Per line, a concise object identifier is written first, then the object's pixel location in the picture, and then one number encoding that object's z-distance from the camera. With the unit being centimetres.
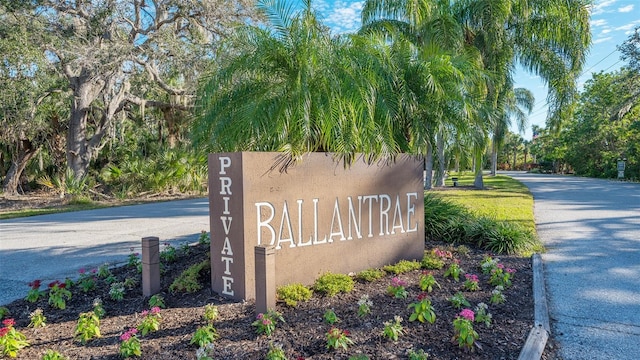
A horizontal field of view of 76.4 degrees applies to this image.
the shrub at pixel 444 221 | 680
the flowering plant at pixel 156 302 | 370
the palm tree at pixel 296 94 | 435
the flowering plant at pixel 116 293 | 409
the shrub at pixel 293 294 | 375
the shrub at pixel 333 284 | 407
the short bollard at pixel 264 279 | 339
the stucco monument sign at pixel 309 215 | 386
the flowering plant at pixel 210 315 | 336
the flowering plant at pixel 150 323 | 312
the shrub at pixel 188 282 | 415
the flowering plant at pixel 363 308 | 347
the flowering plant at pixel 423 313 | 331
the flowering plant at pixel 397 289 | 394
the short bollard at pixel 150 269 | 411
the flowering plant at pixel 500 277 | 445
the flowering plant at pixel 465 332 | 287
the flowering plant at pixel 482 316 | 329
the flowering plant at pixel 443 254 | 565
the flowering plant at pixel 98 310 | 350
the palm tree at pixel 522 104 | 2811
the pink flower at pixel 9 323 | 301
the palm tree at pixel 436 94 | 548
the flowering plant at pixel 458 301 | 370
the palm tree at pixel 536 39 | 1216
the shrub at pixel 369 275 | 459
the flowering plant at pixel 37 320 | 341
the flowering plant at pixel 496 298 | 386
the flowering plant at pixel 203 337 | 287
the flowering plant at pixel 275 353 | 262
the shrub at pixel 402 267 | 492
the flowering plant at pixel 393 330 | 301
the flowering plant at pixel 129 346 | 275
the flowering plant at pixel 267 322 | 308
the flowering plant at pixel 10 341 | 287
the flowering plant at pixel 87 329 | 307
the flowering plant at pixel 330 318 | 327
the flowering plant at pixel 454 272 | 470
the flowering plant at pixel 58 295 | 388
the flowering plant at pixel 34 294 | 409
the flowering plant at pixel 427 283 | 420
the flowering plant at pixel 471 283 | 425
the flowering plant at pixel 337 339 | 284
